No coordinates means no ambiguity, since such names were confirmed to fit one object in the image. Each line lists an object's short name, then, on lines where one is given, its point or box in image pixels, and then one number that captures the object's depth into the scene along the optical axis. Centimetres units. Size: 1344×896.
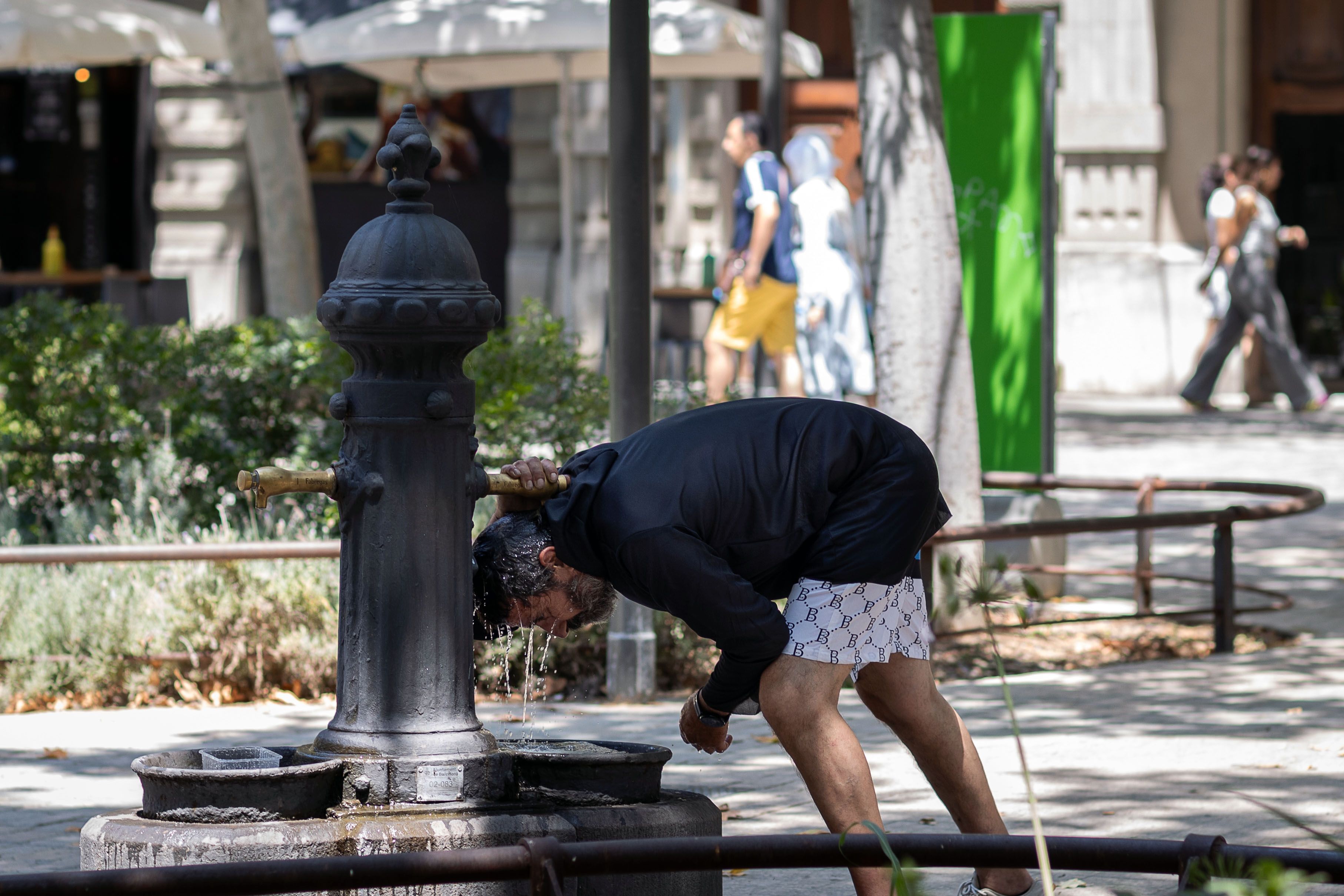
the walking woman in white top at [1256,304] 3319
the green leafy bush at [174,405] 1623
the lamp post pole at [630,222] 1266
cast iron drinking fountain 737
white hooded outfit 2230
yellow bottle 3259
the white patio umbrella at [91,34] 2864
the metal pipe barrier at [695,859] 524
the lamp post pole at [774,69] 2714
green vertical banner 1741
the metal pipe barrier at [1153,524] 1341
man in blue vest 2380
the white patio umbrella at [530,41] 2572
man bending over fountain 711
